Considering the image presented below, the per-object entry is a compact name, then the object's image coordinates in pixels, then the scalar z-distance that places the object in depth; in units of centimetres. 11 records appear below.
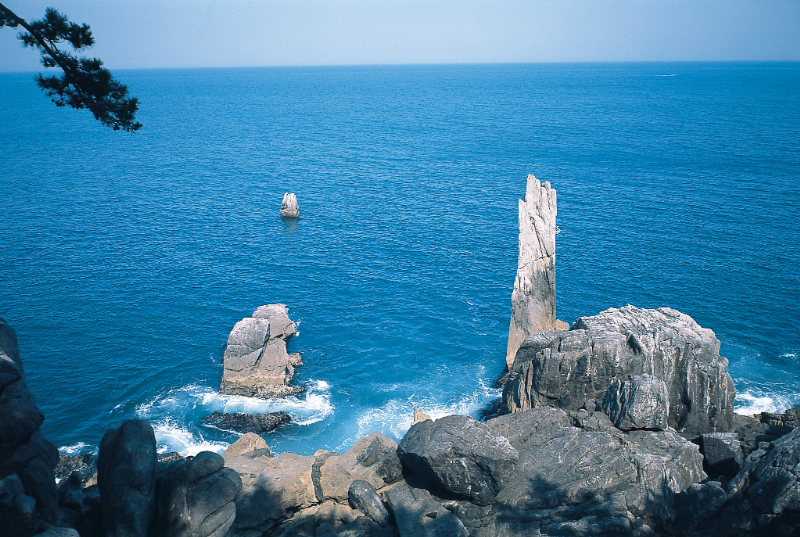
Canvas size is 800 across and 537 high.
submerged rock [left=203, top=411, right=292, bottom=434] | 4491
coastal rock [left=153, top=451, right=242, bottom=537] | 1995
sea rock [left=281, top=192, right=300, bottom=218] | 9187
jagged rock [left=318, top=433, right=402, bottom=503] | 2423
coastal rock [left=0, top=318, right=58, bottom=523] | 1780
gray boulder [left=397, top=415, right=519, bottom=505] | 2266
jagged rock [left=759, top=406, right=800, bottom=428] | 3167
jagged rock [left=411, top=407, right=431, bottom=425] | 3877
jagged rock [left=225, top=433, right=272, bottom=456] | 3091
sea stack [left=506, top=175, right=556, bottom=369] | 4759
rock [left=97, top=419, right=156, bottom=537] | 1914
